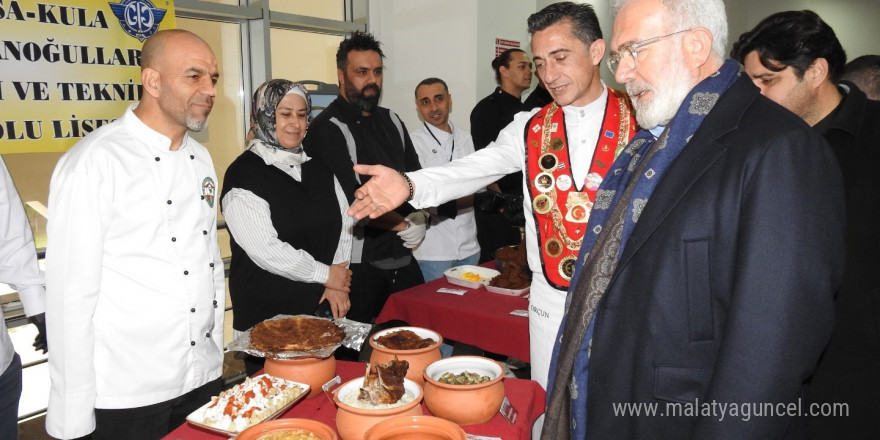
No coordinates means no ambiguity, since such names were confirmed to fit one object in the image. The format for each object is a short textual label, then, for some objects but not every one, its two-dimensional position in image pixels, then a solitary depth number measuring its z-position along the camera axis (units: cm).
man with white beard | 104
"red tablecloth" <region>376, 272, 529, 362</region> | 256
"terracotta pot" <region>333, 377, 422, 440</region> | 137
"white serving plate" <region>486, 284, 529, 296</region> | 283
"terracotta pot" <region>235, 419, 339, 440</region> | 137
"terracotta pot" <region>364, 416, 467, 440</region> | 131
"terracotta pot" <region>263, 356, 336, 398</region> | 167
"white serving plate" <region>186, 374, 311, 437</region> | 143
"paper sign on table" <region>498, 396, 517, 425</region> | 153
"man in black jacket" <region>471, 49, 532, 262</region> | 486
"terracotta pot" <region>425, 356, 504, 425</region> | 146
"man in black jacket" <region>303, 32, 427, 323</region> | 307
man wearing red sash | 210
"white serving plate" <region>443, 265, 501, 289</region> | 301
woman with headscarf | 248
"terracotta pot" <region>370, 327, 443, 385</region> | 167
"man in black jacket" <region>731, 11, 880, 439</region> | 174
